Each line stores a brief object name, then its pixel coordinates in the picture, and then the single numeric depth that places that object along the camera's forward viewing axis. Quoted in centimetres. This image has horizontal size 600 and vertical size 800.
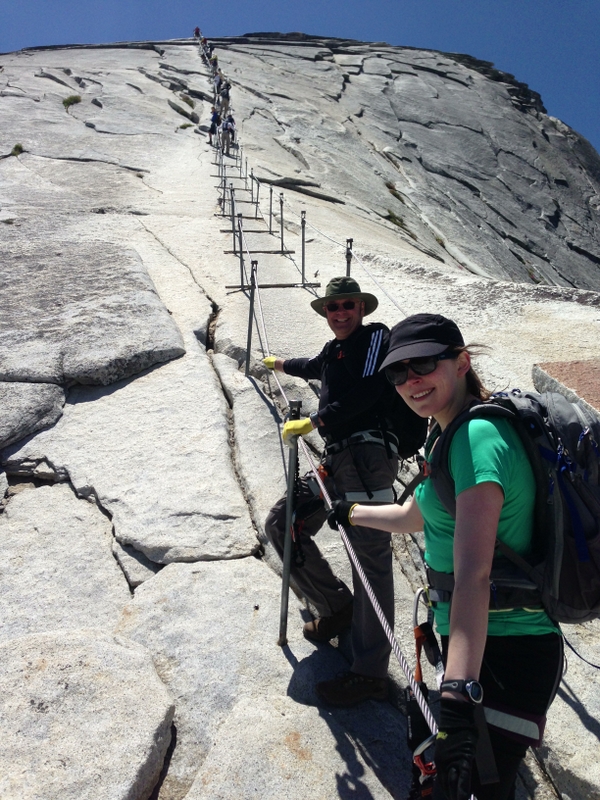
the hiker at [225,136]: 2049
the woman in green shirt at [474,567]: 194
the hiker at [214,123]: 2305
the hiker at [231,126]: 2107
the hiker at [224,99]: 2441
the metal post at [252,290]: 682
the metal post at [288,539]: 376
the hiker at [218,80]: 2901
